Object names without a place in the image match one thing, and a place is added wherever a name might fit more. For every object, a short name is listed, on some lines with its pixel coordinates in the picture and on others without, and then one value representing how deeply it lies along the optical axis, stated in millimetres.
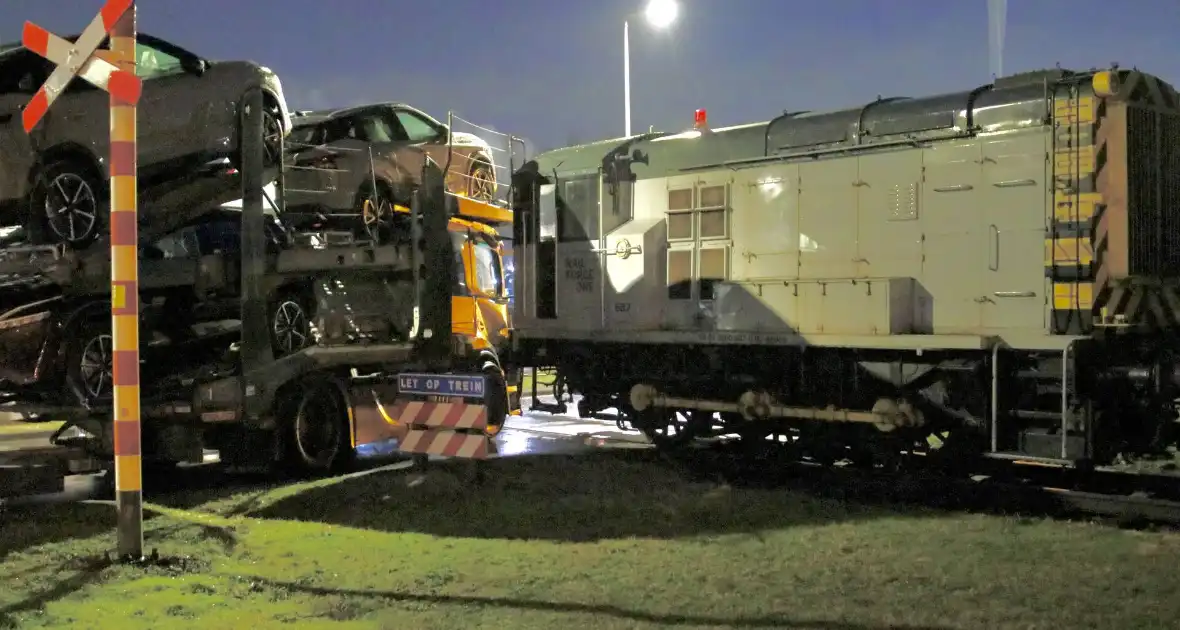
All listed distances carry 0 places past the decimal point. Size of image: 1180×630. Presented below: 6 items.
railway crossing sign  6164
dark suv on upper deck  9258
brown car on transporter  11578
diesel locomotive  7855
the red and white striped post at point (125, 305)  6246
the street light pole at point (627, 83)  21797
